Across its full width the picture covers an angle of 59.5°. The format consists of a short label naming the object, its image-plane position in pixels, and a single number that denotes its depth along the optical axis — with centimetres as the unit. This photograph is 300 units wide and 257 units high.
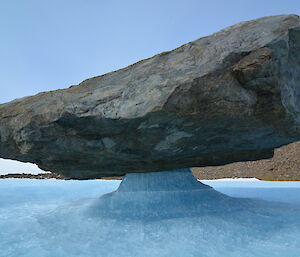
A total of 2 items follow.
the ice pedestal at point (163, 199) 407
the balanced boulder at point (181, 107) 278
